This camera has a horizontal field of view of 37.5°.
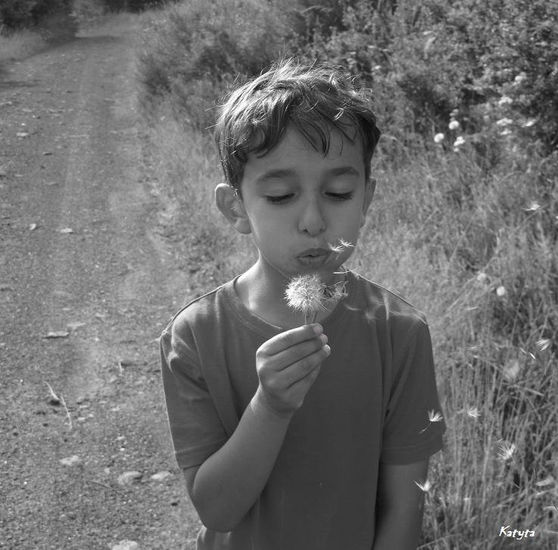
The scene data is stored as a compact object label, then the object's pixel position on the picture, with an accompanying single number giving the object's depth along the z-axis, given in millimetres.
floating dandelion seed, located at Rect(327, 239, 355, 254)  1532
